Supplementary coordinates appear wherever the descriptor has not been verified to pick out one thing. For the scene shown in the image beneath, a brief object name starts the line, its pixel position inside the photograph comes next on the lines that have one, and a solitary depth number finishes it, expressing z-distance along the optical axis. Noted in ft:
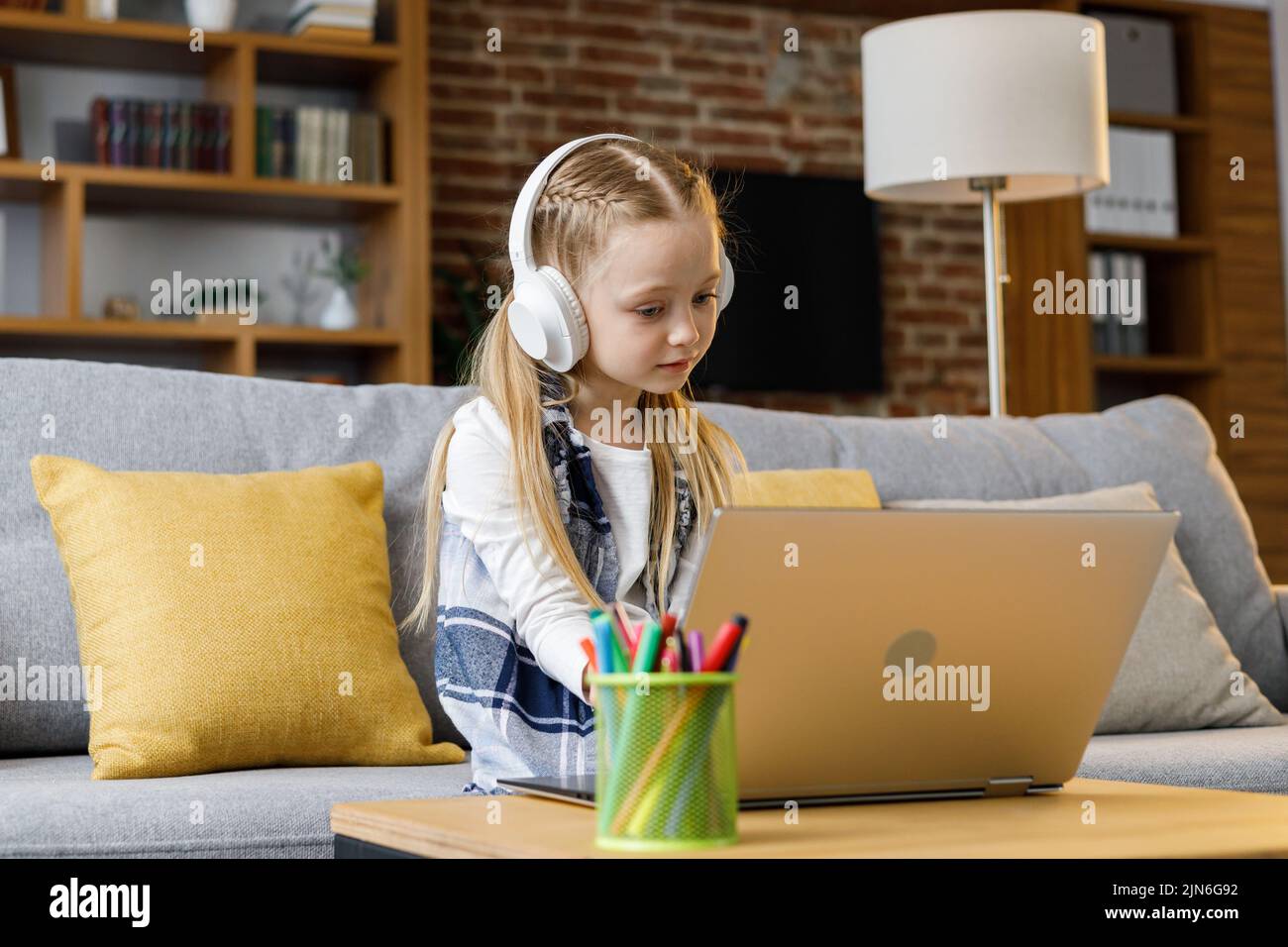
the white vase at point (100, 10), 12.67
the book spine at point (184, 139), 13.00
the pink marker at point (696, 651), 2.79
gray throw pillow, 6.91
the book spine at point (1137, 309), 16.66
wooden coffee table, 2.77
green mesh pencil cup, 2.73
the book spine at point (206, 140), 13.05
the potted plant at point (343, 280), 13.57
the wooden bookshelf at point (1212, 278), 16.48
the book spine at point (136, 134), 12.94
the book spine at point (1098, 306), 16.34
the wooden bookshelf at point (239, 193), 12.59
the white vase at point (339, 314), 13.57
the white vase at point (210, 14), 13.15
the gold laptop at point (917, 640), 3.05
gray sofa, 4.75
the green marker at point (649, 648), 2.77
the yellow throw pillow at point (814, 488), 6.80
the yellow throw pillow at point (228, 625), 5.36
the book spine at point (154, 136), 12.97
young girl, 4.45
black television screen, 15.56
